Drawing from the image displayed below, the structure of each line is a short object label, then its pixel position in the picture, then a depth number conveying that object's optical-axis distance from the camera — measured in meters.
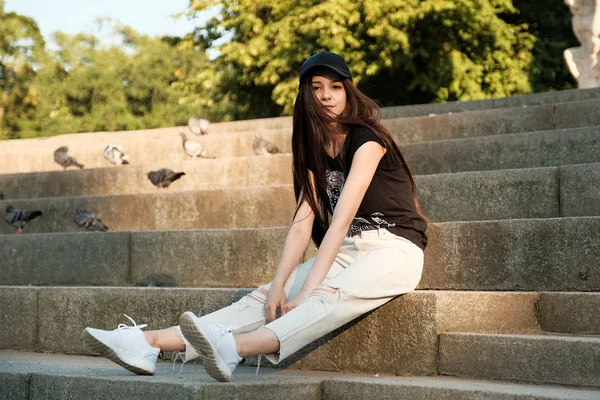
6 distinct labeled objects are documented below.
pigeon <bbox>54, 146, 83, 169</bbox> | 9.45
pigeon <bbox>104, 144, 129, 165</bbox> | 9.26
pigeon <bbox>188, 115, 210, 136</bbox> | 9.98
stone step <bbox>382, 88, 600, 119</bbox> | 8.63
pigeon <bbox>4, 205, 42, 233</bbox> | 7.22
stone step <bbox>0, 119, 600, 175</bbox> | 6.13
